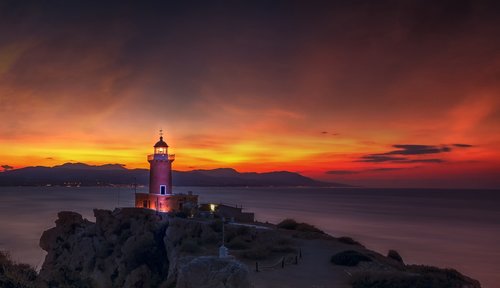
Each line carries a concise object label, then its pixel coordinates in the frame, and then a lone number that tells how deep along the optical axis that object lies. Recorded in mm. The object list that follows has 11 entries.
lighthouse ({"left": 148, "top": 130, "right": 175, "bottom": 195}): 53500
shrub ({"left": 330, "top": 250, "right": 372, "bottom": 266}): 21500
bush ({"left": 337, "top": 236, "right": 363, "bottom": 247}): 32141
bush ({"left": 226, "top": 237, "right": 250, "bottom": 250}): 27594
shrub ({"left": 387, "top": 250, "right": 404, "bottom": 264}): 29419
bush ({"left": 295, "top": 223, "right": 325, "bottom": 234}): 38344
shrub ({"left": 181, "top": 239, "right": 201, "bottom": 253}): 28042
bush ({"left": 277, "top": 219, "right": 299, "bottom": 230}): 39188
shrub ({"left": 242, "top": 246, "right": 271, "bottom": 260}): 23594
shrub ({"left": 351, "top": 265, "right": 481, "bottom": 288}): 15797
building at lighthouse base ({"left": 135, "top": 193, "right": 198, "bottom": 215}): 50688
